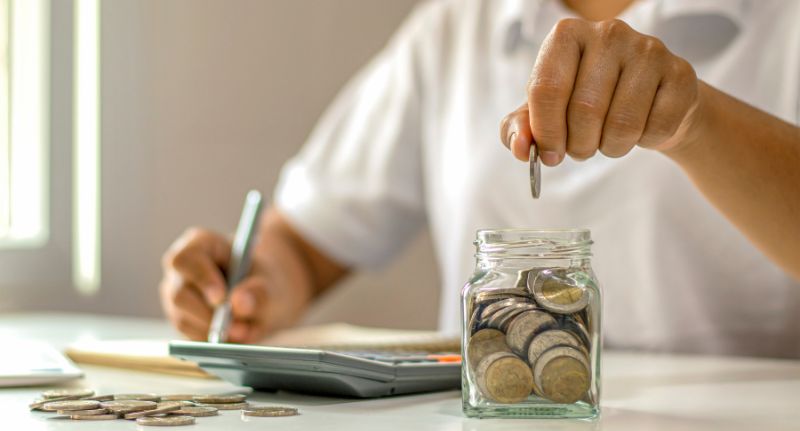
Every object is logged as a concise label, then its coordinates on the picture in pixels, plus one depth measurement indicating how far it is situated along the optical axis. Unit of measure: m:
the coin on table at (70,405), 0.83
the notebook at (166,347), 1.00
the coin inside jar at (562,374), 0.79
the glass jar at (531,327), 0.79
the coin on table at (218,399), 0.86
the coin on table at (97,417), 0.81
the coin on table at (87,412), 0.82
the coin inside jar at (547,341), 0.79
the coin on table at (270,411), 0.82
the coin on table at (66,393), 0.87
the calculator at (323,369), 0.85
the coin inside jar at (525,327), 0.79
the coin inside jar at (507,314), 0.79
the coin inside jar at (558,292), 0.79
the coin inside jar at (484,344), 0.80
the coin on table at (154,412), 0.82
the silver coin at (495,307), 0.80
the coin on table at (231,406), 0.85
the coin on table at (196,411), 0.82
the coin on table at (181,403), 0.84
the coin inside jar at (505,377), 0.79
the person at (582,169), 0.84
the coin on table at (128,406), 0.82
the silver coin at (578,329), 0.79
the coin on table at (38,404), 0.85
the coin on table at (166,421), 0.80
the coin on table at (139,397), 0.86
